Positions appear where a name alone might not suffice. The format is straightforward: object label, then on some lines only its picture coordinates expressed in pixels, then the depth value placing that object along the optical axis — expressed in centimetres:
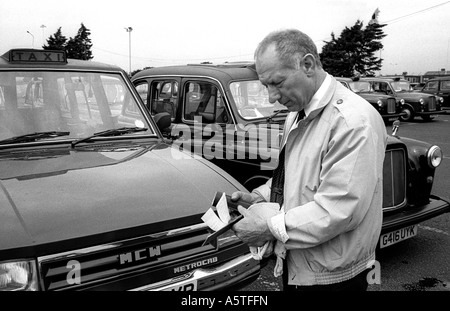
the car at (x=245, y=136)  404
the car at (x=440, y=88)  2133
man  151
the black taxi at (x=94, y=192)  202
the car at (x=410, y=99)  1750
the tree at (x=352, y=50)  5459
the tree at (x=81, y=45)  5569
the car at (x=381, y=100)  1573
